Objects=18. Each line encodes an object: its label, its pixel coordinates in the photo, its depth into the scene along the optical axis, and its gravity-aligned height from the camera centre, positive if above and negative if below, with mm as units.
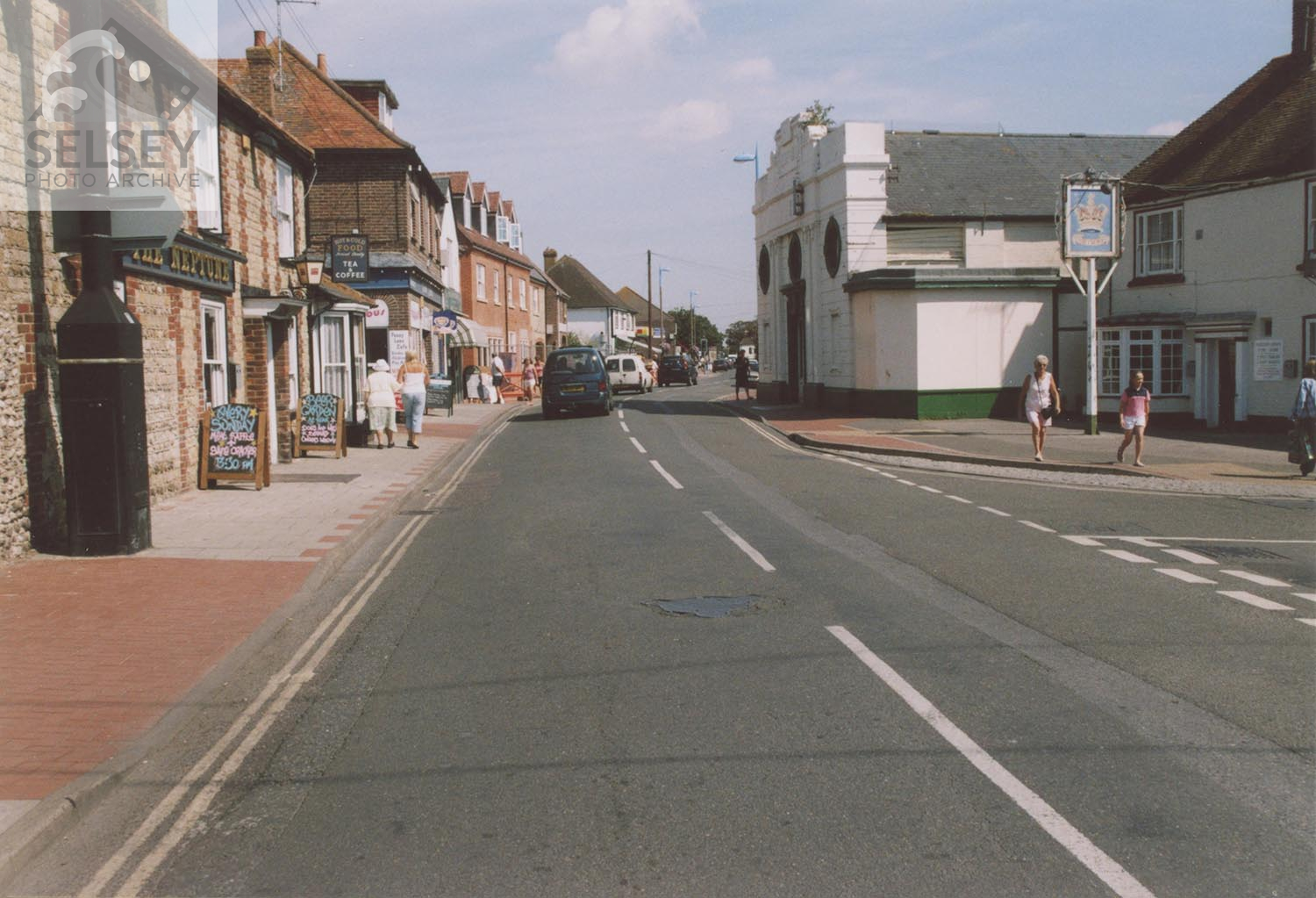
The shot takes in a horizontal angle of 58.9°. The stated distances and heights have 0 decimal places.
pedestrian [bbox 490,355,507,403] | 43625 +535
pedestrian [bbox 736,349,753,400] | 44062 +404
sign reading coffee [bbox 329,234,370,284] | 24938 +2759
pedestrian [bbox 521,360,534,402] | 46562 +129
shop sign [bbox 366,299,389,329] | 27481 +1732
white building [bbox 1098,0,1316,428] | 25016 +2566
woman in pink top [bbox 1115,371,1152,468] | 18656 -591
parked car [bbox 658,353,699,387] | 64312 +657
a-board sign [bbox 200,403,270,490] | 15773 -725
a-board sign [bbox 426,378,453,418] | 33281 -186
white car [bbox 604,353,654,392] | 50938 +534
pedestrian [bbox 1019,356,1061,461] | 19328 -372
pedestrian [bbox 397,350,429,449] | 24203 -145
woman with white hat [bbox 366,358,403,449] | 23156 -263
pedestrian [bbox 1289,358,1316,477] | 17406 -760
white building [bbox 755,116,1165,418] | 30797 +3421
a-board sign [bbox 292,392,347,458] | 20547 -615
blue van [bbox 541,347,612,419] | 32031 +1
